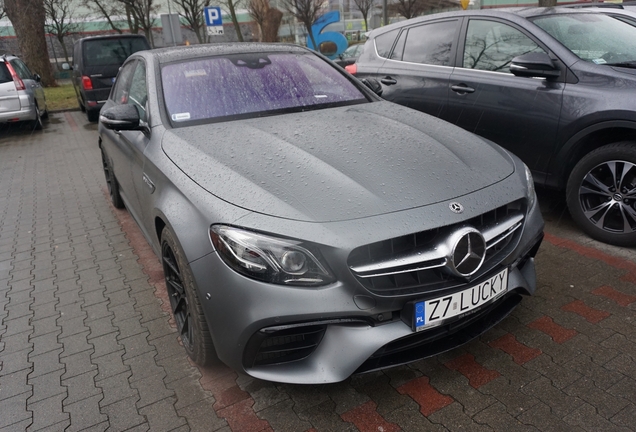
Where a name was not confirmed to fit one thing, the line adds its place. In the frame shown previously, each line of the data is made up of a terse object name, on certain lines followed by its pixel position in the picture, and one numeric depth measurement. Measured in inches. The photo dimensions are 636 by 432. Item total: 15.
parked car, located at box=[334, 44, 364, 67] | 680.4
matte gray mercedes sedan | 78.5
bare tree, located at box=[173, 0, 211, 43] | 1051.9
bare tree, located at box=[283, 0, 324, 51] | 777.6
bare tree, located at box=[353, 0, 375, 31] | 1095.0
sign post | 591.6
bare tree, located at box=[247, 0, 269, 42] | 874.1
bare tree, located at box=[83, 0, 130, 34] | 1155.3
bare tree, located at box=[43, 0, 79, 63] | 1137.4
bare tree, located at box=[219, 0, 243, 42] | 928.8
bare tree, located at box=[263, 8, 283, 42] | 877.2
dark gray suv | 138.3
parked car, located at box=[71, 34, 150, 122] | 438.0
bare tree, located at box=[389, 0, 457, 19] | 866.8
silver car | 398.3
